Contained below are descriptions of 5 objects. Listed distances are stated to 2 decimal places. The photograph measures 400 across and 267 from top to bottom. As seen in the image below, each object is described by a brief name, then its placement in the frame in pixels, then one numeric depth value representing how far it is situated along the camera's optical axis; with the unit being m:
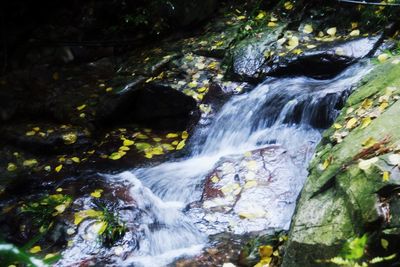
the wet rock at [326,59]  5.32
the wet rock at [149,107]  6.24
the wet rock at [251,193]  4.02
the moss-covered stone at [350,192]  2.39
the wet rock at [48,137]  5.97
